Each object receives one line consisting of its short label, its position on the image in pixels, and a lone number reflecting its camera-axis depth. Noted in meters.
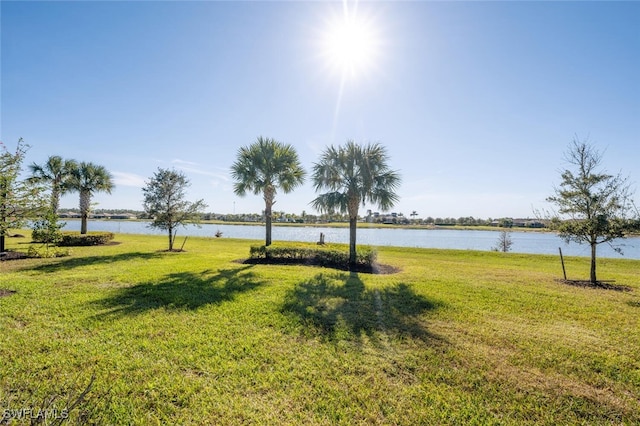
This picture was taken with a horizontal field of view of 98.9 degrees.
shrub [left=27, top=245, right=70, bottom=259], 13.76
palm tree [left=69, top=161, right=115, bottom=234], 25.80
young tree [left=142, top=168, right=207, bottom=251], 19.33
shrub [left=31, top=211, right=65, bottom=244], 8.18
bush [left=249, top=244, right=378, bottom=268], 13.66
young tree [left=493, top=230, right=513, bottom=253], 31.94
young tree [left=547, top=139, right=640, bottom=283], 10.09
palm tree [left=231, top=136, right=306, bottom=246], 16.80
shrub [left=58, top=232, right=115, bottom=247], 19.75
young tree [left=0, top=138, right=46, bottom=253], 7.23
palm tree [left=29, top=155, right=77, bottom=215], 24.70
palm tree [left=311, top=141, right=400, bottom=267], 14.23
